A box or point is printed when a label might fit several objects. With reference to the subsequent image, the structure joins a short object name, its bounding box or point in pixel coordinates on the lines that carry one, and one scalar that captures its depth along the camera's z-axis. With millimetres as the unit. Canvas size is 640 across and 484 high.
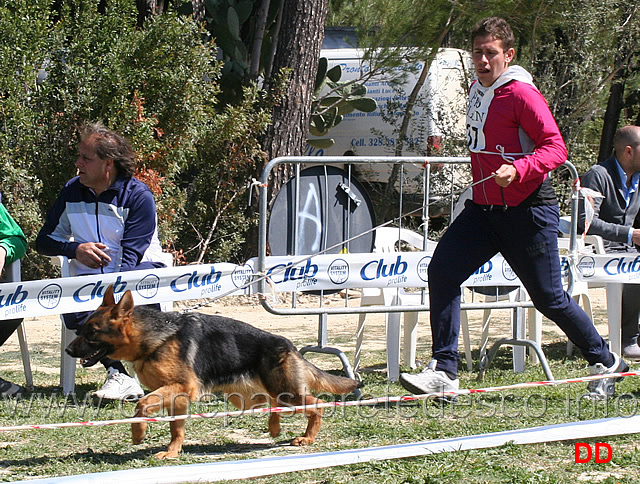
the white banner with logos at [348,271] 11961
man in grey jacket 14891
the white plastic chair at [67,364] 12109
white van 27312
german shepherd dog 8977
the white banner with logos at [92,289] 11281
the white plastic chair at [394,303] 13273
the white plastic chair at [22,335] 12328
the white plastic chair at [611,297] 14412
